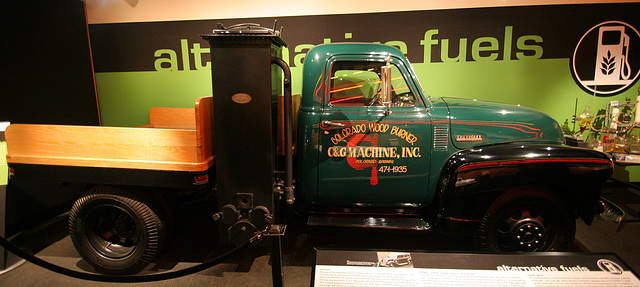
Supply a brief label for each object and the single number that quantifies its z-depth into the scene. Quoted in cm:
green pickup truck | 217
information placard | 149
